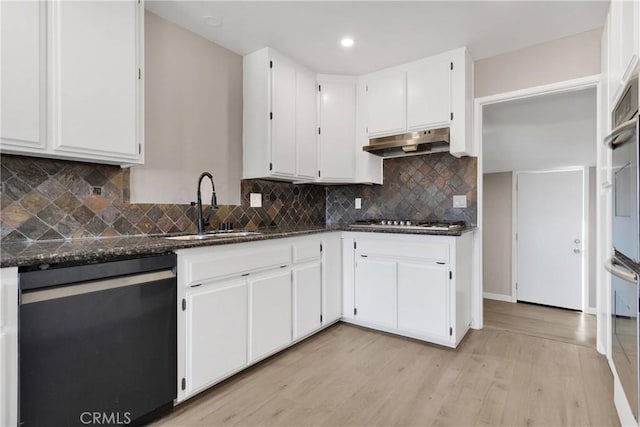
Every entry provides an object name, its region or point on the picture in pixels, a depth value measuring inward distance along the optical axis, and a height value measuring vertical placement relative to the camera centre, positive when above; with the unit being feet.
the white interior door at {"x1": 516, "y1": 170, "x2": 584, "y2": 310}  12.89 -1.09
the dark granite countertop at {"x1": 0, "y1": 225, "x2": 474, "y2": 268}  4.02 -0.53
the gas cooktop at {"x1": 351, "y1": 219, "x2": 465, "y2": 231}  9.71 -0.39
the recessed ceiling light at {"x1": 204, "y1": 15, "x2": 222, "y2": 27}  7.52 +4.45
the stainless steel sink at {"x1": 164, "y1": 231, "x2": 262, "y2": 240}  7.11 -0.54
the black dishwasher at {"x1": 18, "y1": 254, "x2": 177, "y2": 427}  4.05 -1.82
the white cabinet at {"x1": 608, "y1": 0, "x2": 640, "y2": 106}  4.23 +2.57
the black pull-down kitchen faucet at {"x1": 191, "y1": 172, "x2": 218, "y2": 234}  7.41 +0.11
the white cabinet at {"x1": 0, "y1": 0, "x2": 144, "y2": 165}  4.79 +2.16
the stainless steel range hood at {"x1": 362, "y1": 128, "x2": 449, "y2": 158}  9.23 +2.01
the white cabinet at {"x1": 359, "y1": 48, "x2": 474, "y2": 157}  9.11 +3.37
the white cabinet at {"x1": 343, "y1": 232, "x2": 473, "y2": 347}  8.19 -1.96
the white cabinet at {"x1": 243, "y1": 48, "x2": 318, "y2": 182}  9.00 +2.70
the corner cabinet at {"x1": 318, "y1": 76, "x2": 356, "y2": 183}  10.68 +2.76
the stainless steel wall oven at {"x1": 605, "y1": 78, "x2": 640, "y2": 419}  4.17 -0.49
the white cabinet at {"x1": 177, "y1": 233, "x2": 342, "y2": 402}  5.74 -1.92
